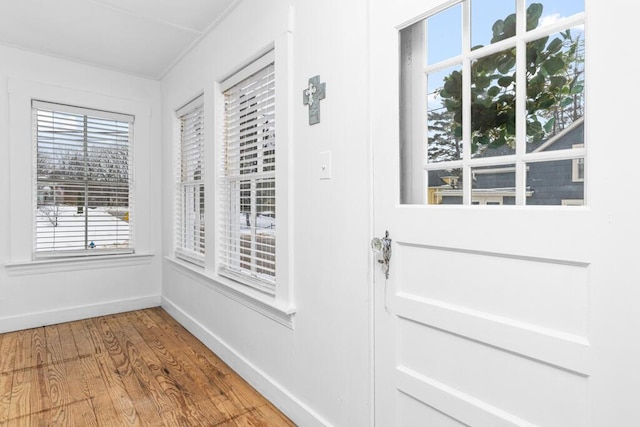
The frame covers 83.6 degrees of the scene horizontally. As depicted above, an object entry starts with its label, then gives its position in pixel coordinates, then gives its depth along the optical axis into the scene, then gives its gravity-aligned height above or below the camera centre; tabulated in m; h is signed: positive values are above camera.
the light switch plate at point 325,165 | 1.68 +0.22
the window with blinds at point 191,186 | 3.22 +0.24
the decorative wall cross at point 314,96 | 1.71 +0.55
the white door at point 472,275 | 0.96 -0.20
